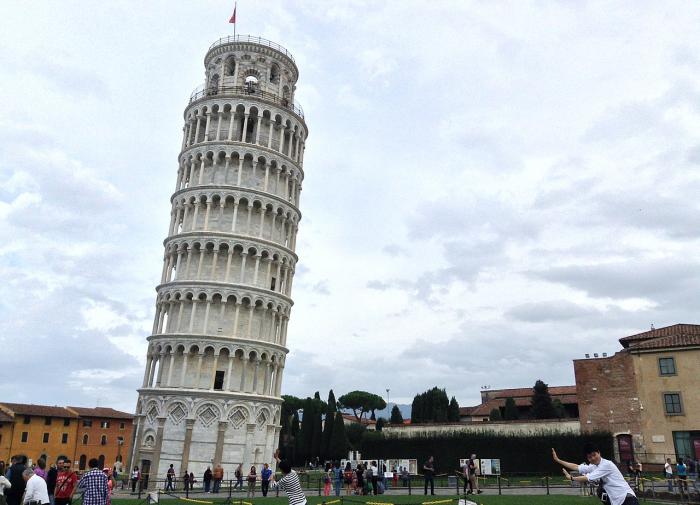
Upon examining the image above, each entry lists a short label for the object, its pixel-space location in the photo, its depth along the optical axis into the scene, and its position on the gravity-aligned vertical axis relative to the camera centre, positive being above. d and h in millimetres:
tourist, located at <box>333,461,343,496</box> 29750 -2093
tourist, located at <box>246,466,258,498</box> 30658 -2561
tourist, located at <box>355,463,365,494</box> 30356 -2074
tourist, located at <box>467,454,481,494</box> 26034 -1542
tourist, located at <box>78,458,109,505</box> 10823 -1057
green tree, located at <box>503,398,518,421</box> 71375 +4437
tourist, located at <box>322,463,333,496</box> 30528 -2531
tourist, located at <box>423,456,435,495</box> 25723 -1272
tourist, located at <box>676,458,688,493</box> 22234 -1101
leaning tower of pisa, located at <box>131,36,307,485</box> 41719 +12532
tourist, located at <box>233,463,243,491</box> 34125 -2464
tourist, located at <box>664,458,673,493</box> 23266 -1150
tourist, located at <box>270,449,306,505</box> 10477 -848
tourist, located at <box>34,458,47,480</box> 14477 -988
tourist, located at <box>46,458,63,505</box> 16906 -1404
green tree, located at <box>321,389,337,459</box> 74250 +1109
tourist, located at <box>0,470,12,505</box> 14586 -1406
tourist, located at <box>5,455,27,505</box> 14109 -1370
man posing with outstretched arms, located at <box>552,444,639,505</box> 7832 -408
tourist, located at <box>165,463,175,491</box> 34094 -2677
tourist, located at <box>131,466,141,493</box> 36784 -2928
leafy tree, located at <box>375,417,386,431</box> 84675 +2590
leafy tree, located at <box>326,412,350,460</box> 73688 -341
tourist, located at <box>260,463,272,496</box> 31203 -2315
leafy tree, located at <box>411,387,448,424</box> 74500 +4681
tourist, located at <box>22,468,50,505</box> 12250 -1327
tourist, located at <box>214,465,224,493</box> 33162 -2476
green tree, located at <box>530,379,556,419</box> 70931 +5320
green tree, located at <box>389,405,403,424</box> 75300 +3281
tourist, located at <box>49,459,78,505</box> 12602 -1165
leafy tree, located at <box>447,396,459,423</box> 77375 +4290
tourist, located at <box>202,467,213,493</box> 33875 -2616
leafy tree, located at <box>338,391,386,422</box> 109875 +7161
